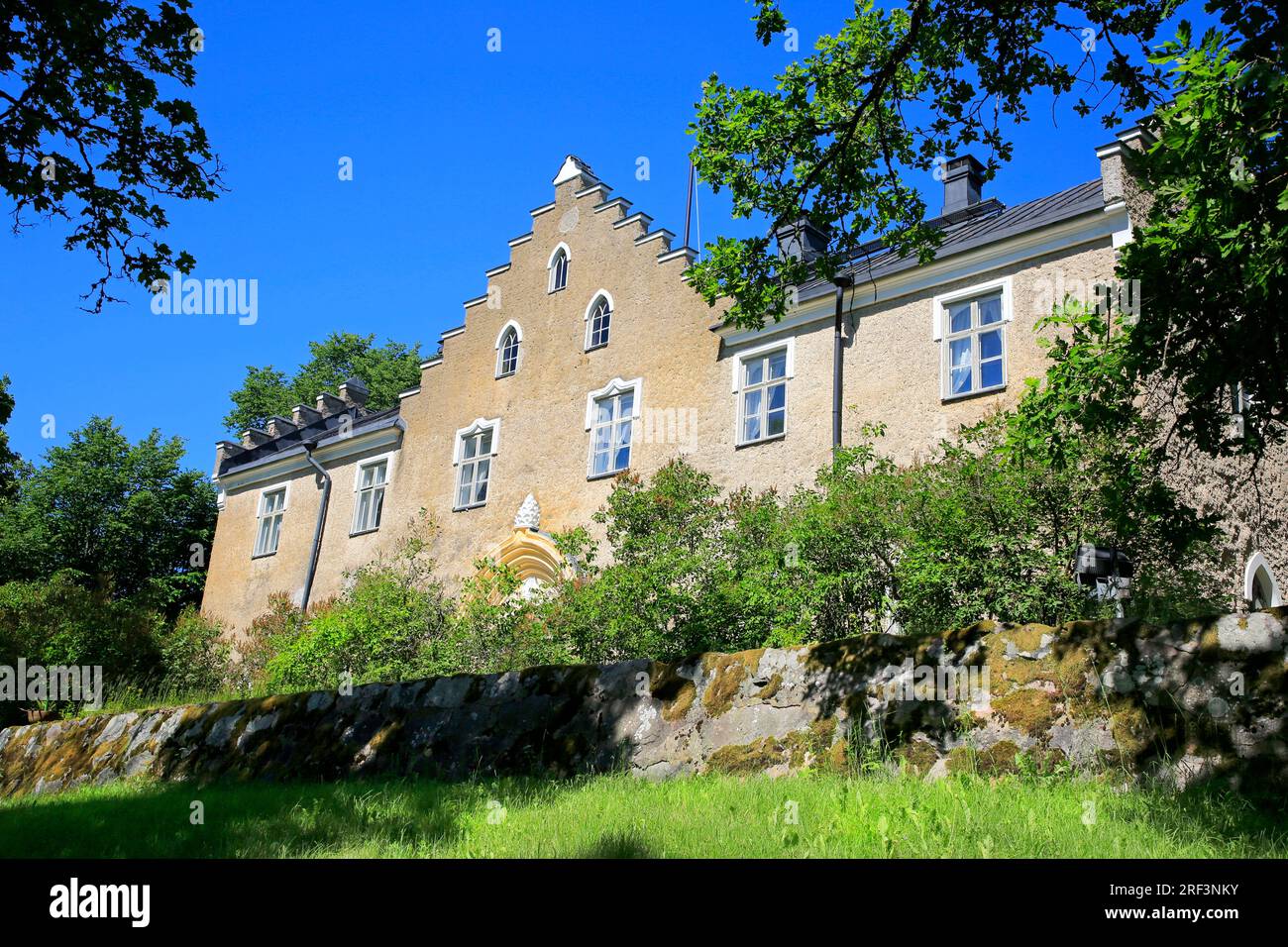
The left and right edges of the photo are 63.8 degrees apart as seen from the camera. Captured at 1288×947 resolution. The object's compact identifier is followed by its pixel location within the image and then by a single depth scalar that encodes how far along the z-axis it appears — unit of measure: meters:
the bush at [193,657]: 22.52
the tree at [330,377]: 44.12
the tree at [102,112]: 8.68
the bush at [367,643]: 16.17
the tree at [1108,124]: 6.91
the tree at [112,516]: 36.88
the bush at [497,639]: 14.27
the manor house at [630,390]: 15.41
